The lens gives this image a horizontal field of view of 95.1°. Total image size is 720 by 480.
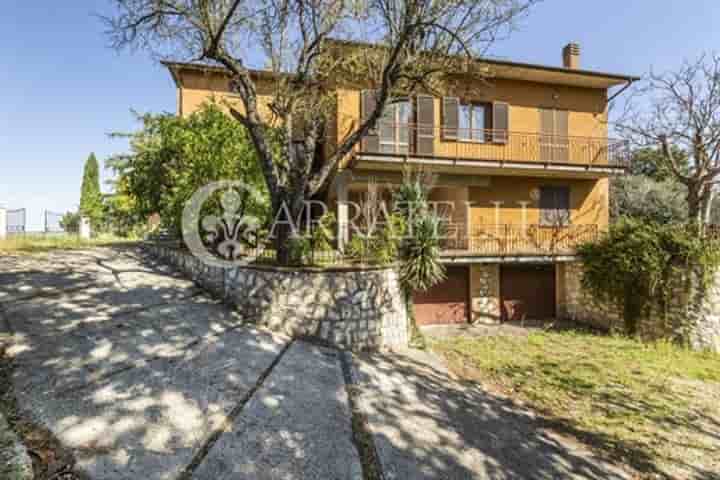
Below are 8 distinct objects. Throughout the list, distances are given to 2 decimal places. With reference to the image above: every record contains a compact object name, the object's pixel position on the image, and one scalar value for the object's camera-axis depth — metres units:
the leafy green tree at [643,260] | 9.24
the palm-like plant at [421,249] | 7.70
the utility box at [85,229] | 16.02
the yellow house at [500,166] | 11.22
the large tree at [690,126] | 12.61
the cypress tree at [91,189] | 24.26
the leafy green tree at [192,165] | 8.66
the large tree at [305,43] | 6.84
